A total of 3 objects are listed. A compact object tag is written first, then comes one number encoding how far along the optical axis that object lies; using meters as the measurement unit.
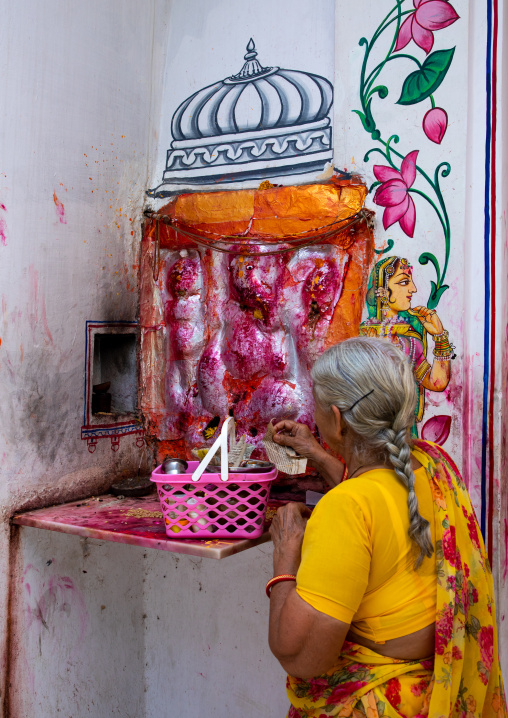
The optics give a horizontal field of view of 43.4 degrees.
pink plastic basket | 1.58
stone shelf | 1.60
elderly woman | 1.11
